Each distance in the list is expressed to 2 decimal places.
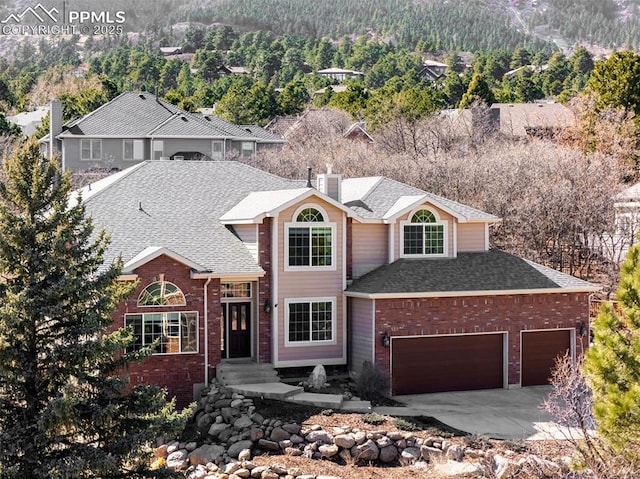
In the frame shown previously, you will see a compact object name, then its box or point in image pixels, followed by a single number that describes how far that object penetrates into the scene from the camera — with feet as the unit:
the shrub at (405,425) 83.76
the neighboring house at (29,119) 311.06
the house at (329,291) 92.68
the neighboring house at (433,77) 640.58
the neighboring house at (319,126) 235.81
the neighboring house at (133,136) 203.31
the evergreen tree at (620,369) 60.23
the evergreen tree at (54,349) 60.54
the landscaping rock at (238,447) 81.12
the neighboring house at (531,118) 249.96
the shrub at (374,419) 84.53
